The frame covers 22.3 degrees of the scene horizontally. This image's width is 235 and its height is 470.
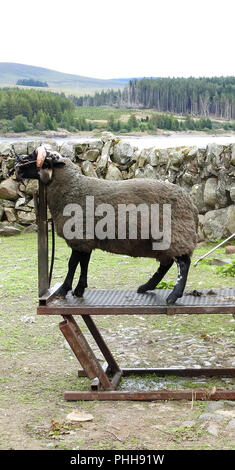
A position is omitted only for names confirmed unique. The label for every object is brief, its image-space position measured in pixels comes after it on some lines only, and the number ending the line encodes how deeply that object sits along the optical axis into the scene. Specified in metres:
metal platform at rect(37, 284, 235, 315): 4.44
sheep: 4.62
